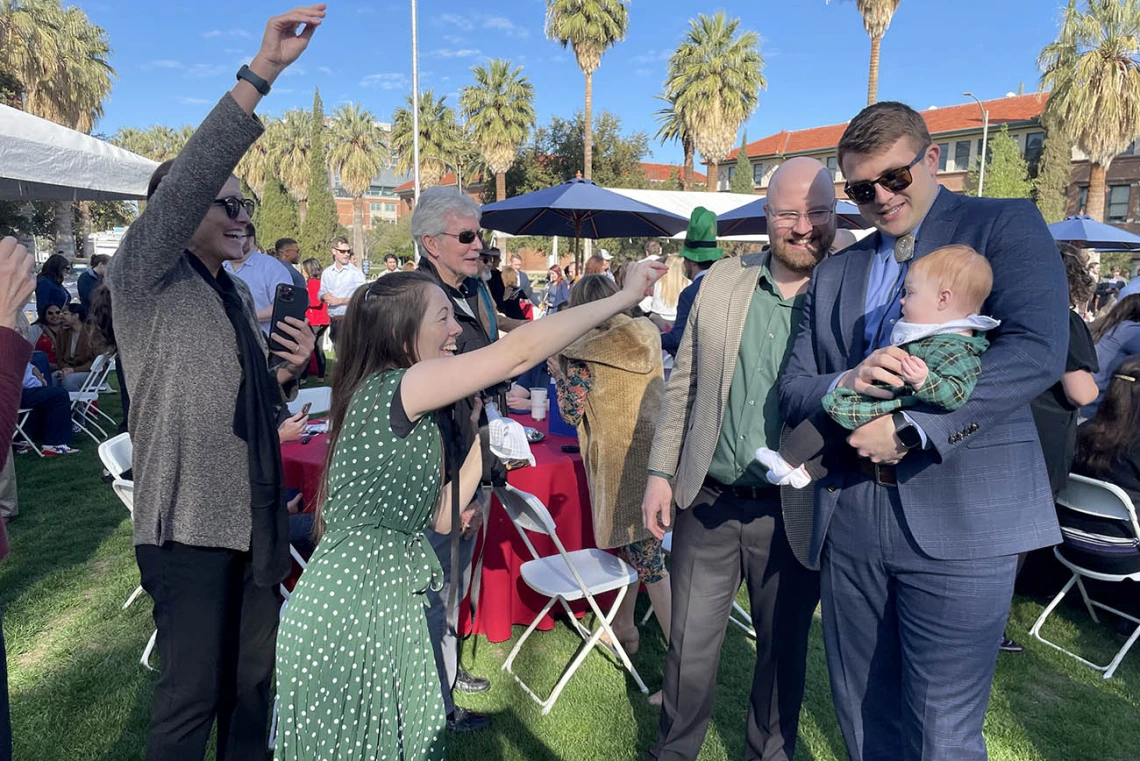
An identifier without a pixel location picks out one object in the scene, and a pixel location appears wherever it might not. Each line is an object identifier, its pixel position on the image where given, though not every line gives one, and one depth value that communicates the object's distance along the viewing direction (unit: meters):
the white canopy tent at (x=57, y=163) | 4.37
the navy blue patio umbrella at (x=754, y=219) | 8.51
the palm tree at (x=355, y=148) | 42.47
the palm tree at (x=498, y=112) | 31.20
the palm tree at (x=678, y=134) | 30.91
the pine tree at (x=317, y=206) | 38.41
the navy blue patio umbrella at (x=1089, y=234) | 8.61
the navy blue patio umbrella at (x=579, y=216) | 7.75
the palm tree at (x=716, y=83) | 29.06
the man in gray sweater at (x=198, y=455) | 1.79
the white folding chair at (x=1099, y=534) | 3.49
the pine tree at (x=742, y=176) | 48.22
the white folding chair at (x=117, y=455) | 3.37
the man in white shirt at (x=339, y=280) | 11.09
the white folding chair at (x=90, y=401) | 7.64
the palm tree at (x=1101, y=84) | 23.98
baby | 1.51
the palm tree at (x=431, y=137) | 35.72
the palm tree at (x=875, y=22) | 24.09
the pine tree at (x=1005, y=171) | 29.36
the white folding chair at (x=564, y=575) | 3.10
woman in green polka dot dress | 1.67
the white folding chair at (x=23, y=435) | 6.88
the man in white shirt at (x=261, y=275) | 6.87
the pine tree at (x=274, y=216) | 36.69
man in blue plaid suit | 1.55
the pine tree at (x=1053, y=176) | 32.53
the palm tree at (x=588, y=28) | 27.86
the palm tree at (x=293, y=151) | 41.16
